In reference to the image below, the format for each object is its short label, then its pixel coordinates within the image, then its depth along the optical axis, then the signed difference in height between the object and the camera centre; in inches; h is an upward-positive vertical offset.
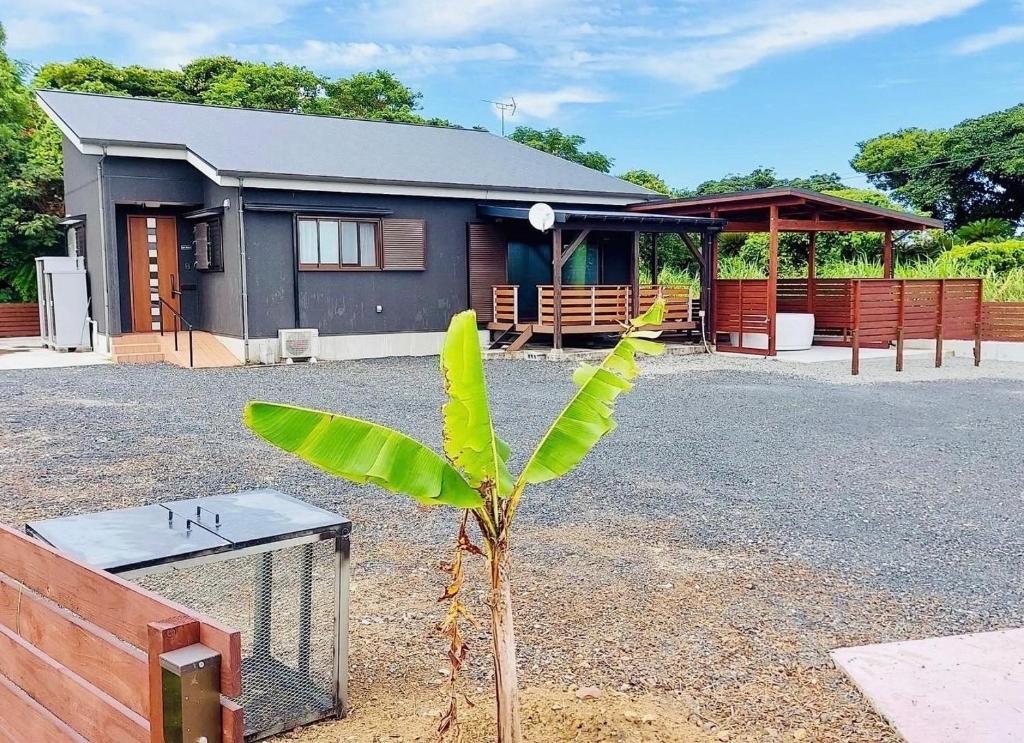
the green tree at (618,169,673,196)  1344.7 +161.6
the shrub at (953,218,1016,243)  1107.3 +64.0
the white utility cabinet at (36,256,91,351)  647.8 -7.6
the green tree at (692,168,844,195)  1419.8 +165.0
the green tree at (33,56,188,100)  1288.1 +316.3
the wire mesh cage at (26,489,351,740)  116.6 -37.5
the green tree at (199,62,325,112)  1305.4 +308.7
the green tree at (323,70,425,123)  1369.3 +298.9
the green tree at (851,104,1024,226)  1226.0 +156.4
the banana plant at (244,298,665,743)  100.3 -19.2
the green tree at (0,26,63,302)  778.2 +83.0
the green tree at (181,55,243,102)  1433.3 +353.2
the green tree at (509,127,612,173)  1430.9 +226.0
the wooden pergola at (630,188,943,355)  607.8 +54.5
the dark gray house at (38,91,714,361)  593.6 +46.7
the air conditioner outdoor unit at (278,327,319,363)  591.2 -32.8
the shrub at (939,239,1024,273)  880.9 +26.2
